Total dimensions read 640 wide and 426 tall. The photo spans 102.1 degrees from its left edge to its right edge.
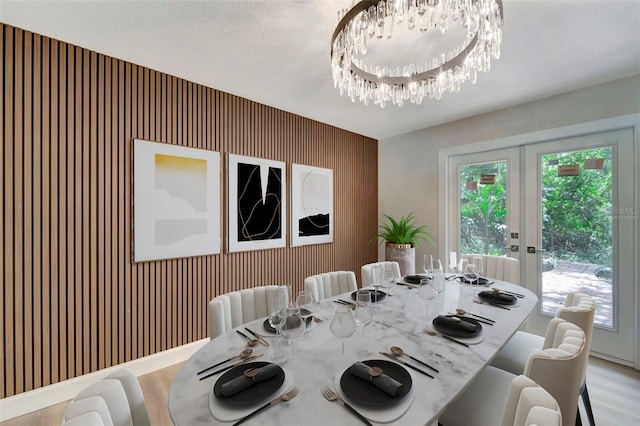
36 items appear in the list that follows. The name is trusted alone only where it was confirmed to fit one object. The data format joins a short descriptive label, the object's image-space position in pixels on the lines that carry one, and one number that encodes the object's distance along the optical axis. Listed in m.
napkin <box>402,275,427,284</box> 2.14
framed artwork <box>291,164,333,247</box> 3.29
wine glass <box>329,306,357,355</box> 1.06
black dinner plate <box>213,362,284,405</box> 0.80
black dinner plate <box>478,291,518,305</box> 1.65
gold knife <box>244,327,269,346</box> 1.18
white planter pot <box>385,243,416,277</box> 3.44
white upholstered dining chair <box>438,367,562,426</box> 0.60
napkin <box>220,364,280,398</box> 0.82
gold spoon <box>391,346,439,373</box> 1.06
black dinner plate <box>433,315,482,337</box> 1.24
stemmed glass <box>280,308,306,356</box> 1.07
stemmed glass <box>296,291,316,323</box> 1.30
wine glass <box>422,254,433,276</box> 1.96
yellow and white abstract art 2.23
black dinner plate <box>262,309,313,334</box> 1.29
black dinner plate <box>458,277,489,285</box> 2.07
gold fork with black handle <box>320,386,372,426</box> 0.76
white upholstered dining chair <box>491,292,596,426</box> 1.31
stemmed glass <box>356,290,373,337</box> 1.16
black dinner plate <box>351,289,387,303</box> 1.71
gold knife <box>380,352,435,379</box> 0.97
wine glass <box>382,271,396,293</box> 1.98
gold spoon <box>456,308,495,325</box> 1.40
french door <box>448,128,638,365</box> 2.37
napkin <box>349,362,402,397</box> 0.82
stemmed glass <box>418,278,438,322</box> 1.52
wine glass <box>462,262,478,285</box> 1.98
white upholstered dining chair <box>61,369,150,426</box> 0.62
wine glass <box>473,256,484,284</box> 1.99
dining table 0.77
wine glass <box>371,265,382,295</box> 1.82
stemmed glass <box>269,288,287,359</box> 1.11
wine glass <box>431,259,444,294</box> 1.60
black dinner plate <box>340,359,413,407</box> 0.81
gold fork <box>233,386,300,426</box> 0.75
